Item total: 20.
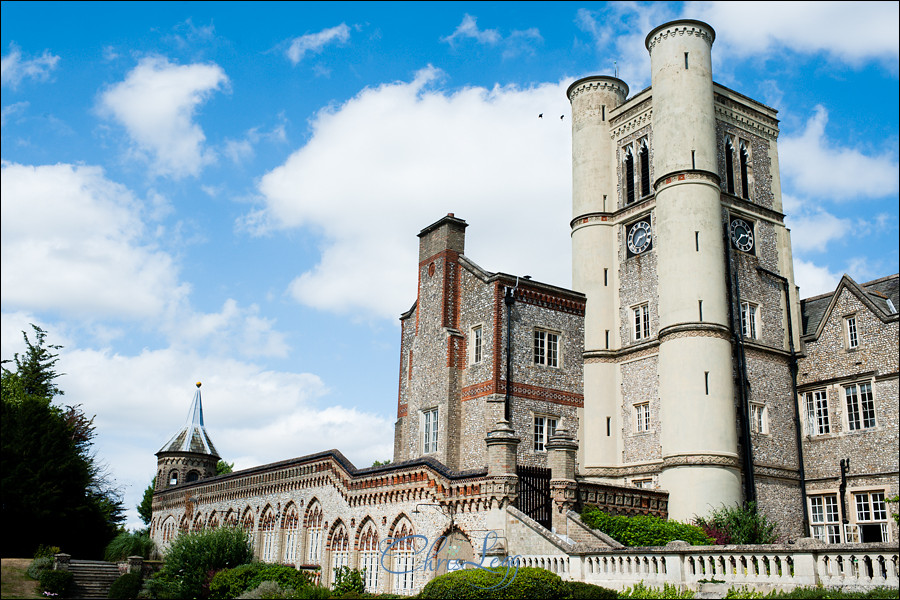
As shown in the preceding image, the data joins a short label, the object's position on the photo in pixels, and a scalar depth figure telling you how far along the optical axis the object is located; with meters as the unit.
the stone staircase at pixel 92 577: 34.12
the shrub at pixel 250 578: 25.59
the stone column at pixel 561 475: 23.27
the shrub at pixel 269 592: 22.80
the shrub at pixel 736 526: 26.98
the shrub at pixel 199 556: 29.98
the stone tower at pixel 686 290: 29.88
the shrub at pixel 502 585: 16.91
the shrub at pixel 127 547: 43.66
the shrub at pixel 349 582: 25.25
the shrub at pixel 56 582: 31.61
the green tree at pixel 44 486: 33.25
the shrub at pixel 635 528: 23.66
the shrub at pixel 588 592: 16.86
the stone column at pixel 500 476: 22.73
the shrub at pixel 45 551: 33.72
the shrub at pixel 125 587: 33.09
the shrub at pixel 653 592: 16.56
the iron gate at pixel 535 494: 23.45
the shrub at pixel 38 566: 32.22
